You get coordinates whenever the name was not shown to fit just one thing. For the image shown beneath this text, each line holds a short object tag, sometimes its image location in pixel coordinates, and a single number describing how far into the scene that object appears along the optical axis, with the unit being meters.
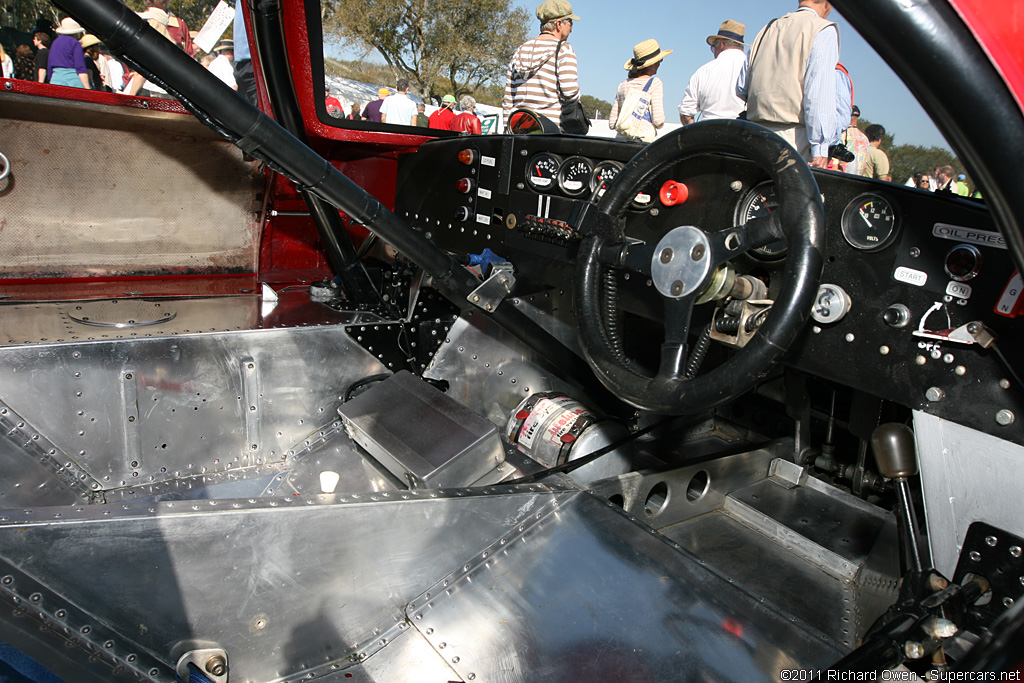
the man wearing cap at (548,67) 3.25
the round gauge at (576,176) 1.71
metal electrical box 1.68
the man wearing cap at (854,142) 2.73
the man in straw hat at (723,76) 3.37
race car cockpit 1.04
